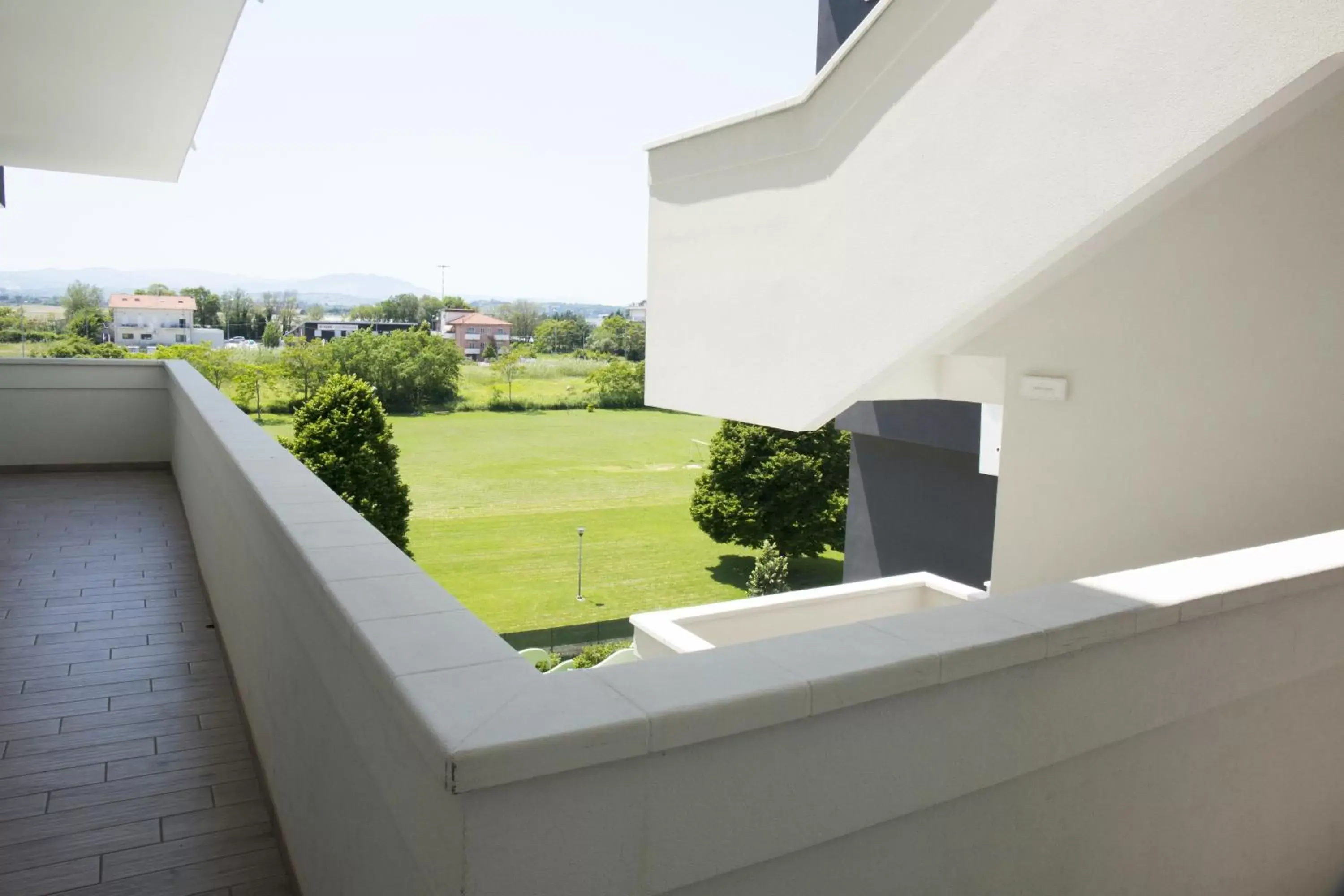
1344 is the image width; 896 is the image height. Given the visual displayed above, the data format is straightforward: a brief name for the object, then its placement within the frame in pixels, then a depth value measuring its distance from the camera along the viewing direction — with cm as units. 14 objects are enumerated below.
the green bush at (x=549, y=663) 2025
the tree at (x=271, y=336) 6562
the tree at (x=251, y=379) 5734
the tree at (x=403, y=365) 6212
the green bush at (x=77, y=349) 4622
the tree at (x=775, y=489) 3269
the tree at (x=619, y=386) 6694
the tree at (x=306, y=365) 6091
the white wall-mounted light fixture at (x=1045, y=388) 432
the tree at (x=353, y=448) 2878
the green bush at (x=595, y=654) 1811
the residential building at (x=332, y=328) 6731
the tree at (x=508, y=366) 6706
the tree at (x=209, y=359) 5838
